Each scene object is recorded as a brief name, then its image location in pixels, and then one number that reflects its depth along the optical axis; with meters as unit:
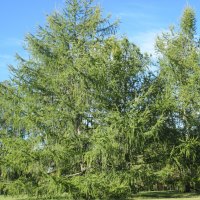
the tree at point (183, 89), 17.00
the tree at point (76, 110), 14.61
